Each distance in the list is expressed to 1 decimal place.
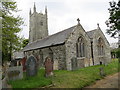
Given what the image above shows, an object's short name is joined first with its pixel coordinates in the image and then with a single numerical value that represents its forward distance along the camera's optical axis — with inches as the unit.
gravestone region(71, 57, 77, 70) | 481.7
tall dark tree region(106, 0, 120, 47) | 273.9
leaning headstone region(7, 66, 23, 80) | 313.3
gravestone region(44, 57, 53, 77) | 351.8
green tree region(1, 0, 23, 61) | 448.6
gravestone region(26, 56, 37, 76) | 335.0
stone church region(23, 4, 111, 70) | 532.8
